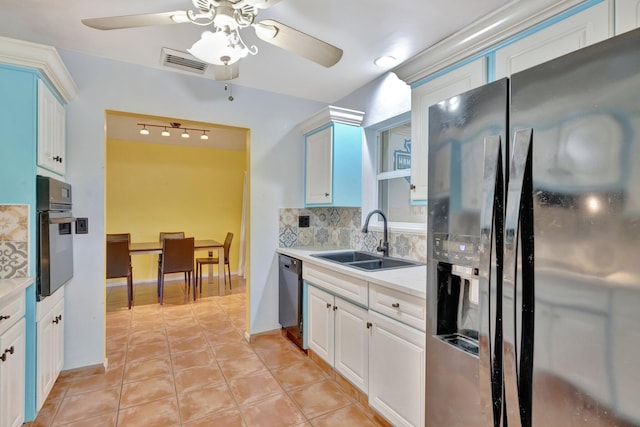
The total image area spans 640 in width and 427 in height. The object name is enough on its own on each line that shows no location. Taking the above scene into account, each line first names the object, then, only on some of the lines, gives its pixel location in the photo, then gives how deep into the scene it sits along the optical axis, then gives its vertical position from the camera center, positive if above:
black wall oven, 1.89 -0.16
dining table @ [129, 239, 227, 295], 4.36 -0.56
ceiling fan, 1.40 +0.85
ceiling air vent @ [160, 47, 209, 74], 2.38 +1.17
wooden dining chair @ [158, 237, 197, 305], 4.30 -0.67
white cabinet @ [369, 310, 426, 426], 1.55 -0.85
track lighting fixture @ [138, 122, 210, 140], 4.45 +1.17
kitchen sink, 2.43 -0.41
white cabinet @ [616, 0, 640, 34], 1.13 +0.71
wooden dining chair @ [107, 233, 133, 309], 3.98 -0.64
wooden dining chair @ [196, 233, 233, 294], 5.04 -0.80
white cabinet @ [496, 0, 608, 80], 1.21 +0.72
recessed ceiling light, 2.45 +1.18
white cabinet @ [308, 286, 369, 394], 2.00 -0.88
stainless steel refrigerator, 0.75 -0.07
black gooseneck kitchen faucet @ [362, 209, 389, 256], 2.64 -0.24
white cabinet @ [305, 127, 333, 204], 2.90 +0.42
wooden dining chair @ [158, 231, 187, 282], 5.28 -0.42
